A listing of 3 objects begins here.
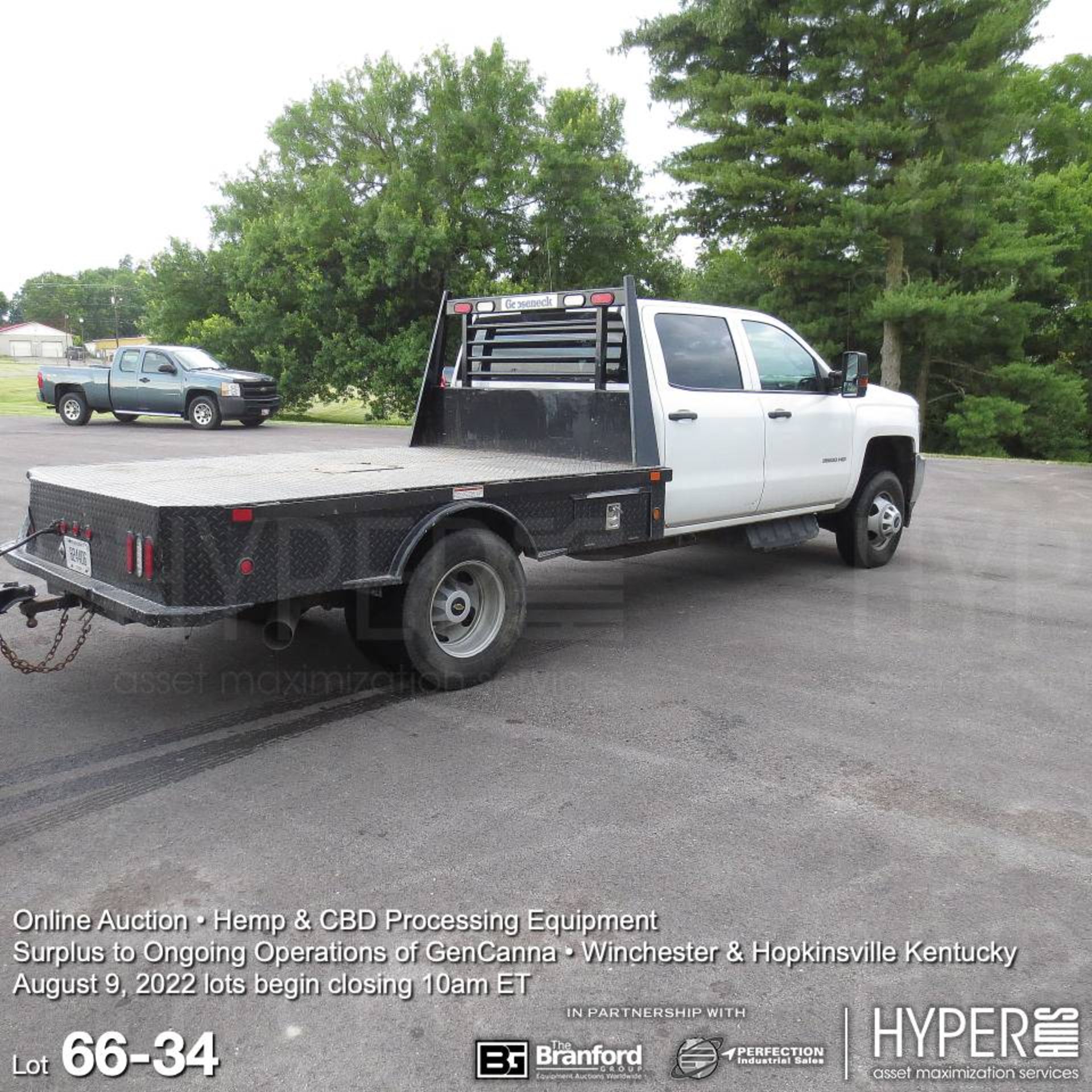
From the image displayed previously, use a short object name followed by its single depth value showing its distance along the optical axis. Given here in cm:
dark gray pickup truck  2370
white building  14212
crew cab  452
